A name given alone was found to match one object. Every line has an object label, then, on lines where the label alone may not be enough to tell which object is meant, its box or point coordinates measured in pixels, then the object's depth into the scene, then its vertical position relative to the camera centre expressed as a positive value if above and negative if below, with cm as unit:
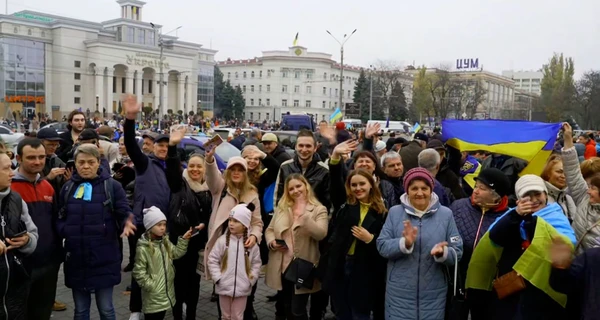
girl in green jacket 464 -146
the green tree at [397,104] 7719 +420
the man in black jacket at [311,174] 507 -52
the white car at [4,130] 2307 -58
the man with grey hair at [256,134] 1265 -25
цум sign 12209 +1784
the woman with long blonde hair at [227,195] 494 -78
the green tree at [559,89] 5606 +635
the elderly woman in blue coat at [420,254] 381 -102
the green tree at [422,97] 7675 +551
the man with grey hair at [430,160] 538 -35
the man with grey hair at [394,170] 525 -46
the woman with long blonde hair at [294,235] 468 -111
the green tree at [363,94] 8081 +600
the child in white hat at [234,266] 468 -144
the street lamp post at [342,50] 3460 +577
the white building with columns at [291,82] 10169 +997
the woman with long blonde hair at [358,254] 428 -117
